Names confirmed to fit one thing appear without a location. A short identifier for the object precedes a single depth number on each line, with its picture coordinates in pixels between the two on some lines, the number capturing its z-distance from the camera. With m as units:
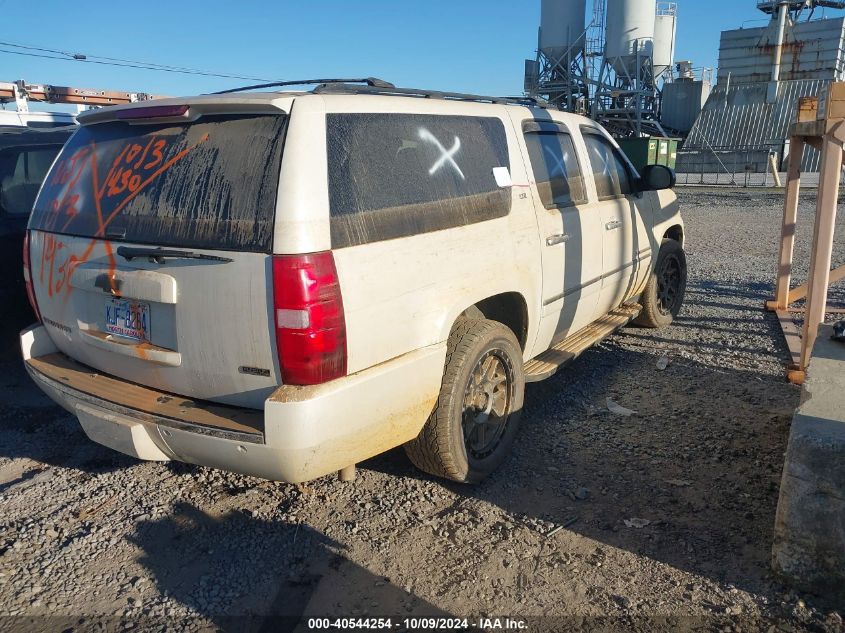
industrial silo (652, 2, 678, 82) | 44.00
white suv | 2.72
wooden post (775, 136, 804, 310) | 6.64
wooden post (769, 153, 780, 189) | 24.99
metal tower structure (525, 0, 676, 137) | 40.22
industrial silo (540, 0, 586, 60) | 40.69
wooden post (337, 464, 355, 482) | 3.22
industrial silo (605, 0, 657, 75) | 38.81
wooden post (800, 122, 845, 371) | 4.54
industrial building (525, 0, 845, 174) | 36.66
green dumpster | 24.45
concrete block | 2.72
